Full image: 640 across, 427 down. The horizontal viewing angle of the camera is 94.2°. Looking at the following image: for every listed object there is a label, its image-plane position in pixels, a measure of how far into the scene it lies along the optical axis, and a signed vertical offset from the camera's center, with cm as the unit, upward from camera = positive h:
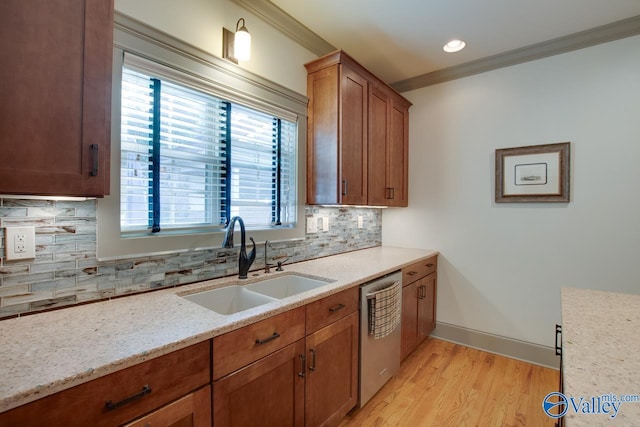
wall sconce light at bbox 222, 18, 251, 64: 173 +101
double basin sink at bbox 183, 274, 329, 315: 165 -48
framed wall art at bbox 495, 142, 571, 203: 244 +37
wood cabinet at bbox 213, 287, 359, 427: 114 -72
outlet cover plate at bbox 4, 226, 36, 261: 113 -12
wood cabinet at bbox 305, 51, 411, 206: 226 +66
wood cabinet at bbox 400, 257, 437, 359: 242 -78
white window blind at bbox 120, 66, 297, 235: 151 +32
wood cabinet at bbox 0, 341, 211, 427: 75 -53
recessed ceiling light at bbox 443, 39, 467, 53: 250 +146
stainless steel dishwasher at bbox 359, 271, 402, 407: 189 -77
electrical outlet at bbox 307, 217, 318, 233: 246 -9
